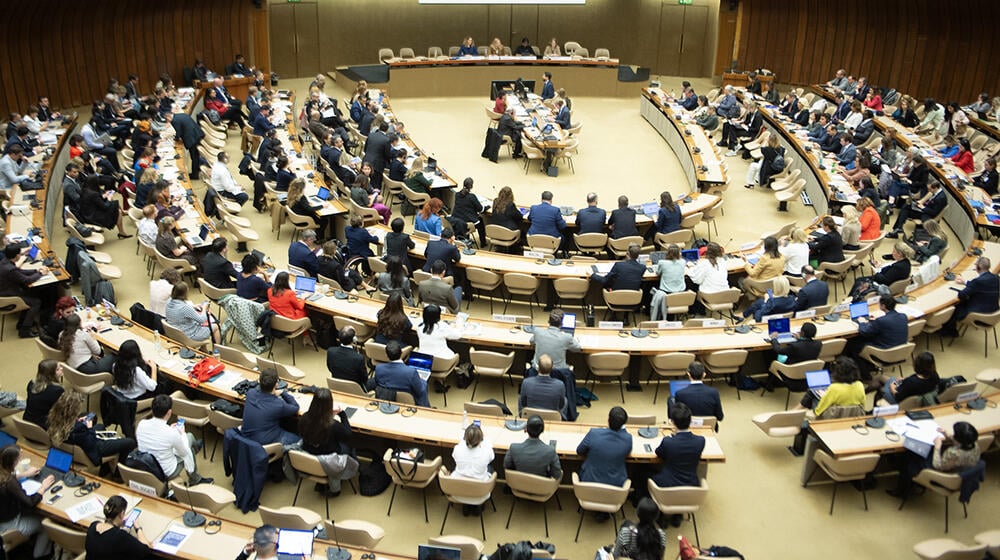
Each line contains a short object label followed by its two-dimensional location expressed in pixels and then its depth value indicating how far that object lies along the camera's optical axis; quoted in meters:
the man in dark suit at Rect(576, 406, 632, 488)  7.96
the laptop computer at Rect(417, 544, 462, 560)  6.25
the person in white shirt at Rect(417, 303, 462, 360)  10.07
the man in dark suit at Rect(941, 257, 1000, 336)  11.38
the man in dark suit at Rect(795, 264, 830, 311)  11.37
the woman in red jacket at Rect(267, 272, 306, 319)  10.84
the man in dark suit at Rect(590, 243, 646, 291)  11.80
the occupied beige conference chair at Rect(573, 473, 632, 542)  7.85
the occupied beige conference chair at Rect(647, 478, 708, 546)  7.84
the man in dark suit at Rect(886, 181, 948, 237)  15.58
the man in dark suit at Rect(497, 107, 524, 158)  20.52
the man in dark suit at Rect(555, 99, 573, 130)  21.02
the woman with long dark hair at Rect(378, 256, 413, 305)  11.65
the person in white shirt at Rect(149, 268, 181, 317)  10.99
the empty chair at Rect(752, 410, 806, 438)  9.10
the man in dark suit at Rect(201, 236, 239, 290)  11.69
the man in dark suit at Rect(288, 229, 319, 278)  12.17
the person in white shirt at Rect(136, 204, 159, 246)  13.08
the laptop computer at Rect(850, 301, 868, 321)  10.80
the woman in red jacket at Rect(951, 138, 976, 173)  17.50
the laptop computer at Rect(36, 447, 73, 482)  7.61
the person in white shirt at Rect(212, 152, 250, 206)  15.48
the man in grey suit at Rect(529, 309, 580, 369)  9.90
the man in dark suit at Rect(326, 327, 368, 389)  9.46
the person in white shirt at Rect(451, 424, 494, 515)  7.85
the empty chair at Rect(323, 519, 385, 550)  6.88
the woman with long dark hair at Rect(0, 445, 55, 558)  7.18
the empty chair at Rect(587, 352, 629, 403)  10.01
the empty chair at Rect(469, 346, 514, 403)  9.95
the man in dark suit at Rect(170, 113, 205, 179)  17.53
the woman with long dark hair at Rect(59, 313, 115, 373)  9.42
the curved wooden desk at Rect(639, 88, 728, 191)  17.19
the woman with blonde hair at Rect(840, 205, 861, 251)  13.71
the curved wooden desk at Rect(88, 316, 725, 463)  8.34
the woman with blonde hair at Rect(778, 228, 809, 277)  12.76
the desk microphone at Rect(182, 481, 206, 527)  7.16
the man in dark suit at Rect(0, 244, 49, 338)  11.11
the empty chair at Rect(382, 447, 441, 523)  8.11
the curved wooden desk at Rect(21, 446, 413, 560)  6.90
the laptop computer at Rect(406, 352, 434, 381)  9.31
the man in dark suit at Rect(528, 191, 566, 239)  13.98
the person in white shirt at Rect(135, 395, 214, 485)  7.99
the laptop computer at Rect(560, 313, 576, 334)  9.98
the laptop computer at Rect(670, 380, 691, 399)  9.15
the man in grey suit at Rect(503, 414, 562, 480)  7.96
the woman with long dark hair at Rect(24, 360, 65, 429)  8.45
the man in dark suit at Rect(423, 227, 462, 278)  12.30
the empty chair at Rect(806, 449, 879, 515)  8.33
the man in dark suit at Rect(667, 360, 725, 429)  8.90
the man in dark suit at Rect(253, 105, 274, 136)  18.91
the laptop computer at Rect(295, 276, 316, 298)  11.36
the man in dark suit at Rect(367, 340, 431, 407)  9.11
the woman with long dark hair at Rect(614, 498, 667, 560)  6.66
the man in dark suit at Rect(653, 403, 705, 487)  7.93
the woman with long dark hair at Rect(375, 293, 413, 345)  10.05
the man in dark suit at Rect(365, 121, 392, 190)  17.28
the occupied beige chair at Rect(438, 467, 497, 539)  7.95
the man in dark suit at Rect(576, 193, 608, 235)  13.98
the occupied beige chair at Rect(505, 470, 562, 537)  7.95
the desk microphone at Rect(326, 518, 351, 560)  6.79
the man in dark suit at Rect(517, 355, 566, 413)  8.99
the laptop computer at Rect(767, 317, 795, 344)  10.36
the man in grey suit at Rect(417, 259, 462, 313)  11.23
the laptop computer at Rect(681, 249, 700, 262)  12.49
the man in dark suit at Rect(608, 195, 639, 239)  13.96
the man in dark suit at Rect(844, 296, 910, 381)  10.39
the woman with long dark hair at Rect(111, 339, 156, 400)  8.86
